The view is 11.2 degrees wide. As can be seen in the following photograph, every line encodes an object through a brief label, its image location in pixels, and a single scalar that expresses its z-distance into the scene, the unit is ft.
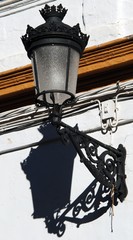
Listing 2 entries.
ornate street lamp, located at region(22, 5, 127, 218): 13.24
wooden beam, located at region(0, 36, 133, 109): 14.58
